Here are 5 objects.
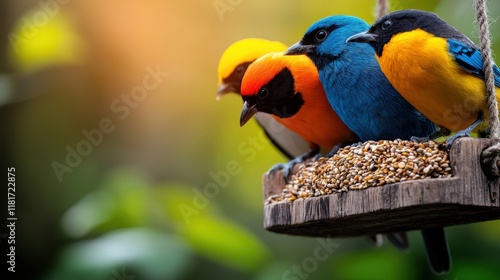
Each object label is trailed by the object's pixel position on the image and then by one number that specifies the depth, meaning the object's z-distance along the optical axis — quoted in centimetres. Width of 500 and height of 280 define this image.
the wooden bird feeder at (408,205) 461
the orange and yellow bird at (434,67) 498
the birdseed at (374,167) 483
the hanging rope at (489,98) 473
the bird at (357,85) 579
